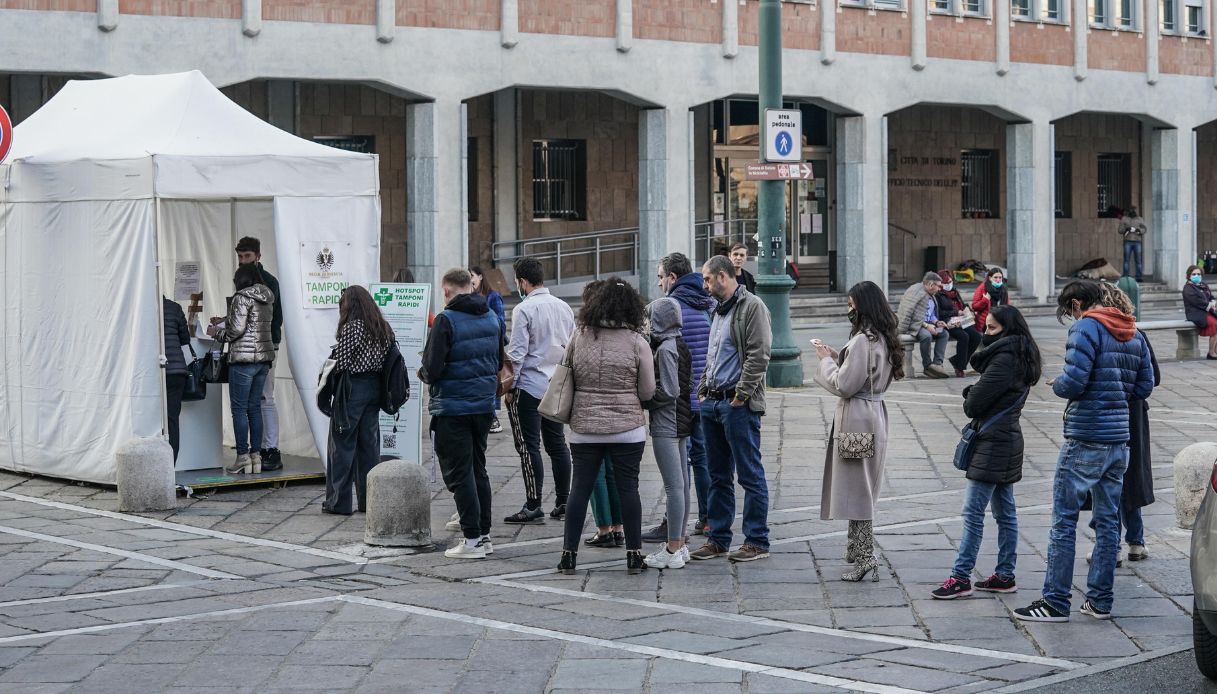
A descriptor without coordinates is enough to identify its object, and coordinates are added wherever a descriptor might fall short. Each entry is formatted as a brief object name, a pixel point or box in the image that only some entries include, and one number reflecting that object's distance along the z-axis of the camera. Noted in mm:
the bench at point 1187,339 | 22719
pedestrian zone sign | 18656
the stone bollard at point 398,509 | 10117
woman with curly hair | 9117
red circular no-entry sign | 11398
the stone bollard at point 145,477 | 11401
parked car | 6590
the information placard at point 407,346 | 12180
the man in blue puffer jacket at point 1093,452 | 8070
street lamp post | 18781
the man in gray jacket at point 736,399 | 9500
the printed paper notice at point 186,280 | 13562
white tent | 11953
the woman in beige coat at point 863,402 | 8891
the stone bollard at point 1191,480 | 10375
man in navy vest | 9812
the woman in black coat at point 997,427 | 8406
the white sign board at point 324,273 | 12414
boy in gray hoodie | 9461
